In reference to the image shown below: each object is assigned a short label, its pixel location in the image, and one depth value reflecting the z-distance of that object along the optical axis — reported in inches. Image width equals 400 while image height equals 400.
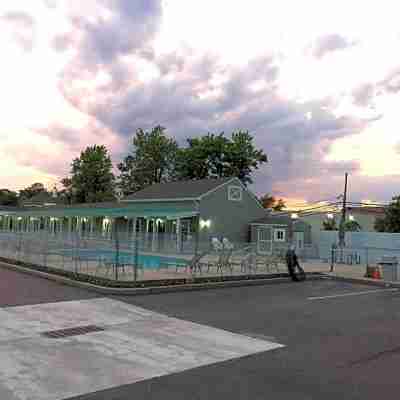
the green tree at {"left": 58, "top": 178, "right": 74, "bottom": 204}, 3132.4
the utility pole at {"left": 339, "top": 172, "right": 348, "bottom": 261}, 1195.3
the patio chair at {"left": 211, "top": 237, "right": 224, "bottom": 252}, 756.8
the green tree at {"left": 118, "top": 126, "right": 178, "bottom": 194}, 2746.1
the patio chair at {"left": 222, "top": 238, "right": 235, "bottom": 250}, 765.3
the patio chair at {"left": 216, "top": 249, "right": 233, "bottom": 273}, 720.0
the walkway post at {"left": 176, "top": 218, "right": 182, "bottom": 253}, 957.8
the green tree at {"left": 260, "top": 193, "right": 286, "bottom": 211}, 3326.8
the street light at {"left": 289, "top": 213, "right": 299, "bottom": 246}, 1457.9
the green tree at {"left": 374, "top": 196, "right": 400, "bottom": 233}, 1926.7
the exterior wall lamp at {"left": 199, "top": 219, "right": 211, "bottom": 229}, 1412.4
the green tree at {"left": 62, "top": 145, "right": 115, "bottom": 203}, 2987.2
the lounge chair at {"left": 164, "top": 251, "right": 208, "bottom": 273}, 641.0
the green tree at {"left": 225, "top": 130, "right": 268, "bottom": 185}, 2490.2
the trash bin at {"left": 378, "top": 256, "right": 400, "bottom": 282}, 737.6
